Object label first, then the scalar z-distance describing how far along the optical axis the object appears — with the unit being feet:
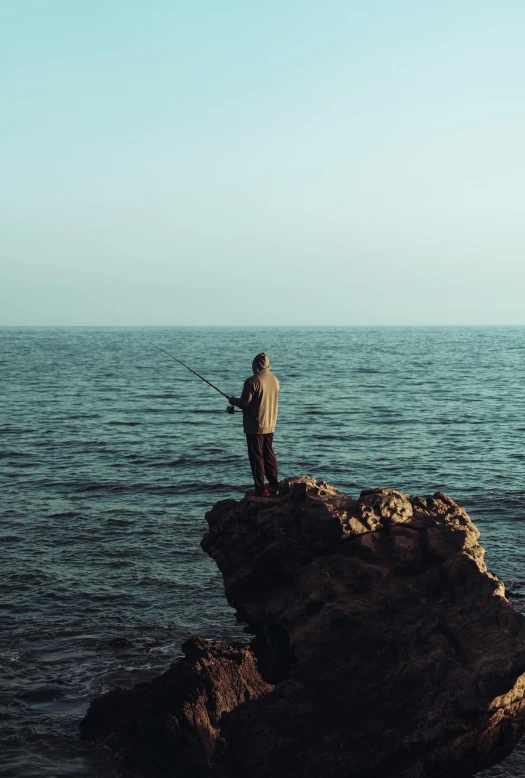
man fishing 35.50
